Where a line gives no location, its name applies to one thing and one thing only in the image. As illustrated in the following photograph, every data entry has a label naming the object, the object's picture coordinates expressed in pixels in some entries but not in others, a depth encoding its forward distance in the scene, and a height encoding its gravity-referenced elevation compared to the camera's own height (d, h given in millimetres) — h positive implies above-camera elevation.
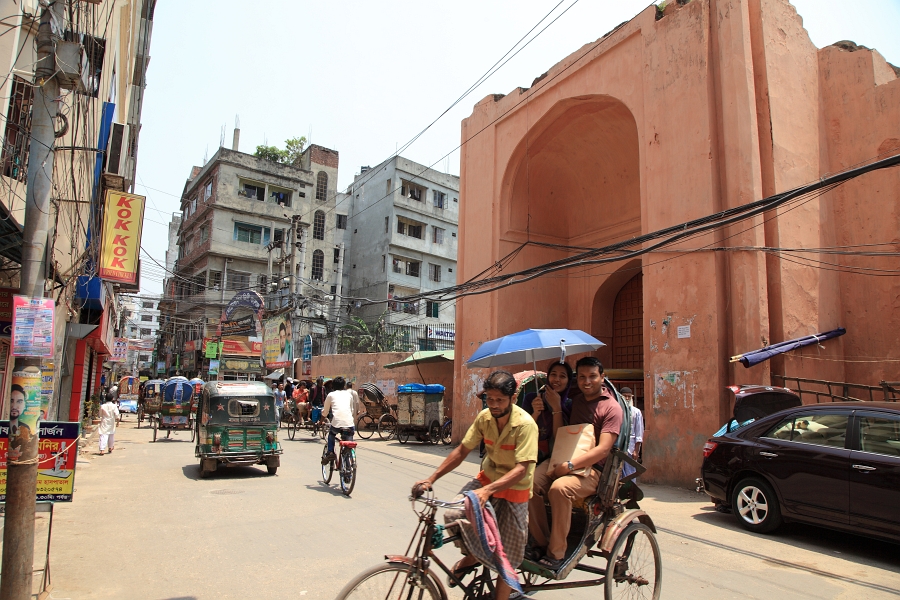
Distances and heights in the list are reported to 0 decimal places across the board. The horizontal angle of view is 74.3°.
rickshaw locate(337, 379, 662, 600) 3301 -1103
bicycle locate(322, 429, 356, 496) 9406 -1386
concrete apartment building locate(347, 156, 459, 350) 45719 +11379
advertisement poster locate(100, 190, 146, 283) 12289 +2845
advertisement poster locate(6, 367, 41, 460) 4371 -289
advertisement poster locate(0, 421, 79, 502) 5176 -760
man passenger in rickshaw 4008 -635
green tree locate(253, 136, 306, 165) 50531 +19256
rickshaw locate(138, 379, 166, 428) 23675 -947
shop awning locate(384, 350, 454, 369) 20219 +824
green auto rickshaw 11156 -975
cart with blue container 18359 -974
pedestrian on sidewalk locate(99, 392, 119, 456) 14438 -1162
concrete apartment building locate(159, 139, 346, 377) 43562 +11537
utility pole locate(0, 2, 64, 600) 4207 +880
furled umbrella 9914 +635
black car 6280 -920
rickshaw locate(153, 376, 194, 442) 19047 -1012
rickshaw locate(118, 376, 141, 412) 33350 -1434
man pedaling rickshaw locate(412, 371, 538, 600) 3658 -534
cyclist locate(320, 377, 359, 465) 10352 -608
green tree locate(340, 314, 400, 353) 34947 +2500
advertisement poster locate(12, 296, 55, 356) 4440 +343
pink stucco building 10734 +3891
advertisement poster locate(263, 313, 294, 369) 27484 +1661
